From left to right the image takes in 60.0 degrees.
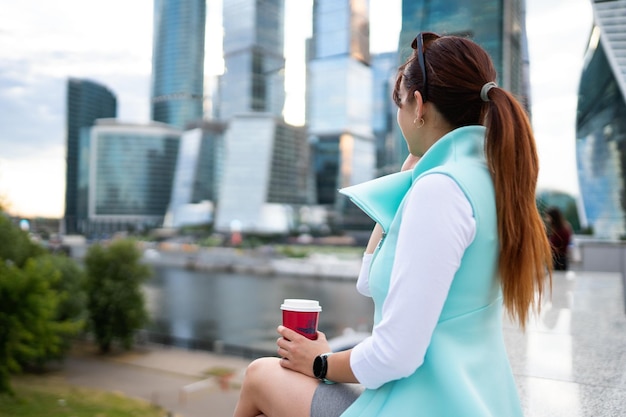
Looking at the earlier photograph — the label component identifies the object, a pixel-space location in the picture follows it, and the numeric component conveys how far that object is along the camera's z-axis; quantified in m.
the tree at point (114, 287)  21.08
